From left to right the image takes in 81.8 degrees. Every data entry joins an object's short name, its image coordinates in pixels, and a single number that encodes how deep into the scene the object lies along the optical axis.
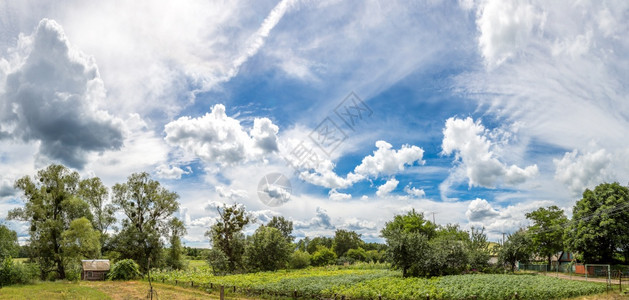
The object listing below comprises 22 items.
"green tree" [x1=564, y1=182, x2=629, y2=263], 34.03
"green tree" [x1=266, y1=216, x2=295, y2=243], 80.50
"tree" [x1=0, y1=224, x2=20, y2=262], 30.69
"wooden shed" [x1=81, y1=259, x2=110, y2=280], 37.25
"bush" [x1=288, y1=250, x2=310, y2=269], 55.61
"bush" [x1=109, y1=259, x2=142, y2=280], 38.31
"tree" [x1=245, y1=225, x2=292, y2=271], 48.44
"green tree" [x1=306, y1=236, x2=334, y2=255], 93.15
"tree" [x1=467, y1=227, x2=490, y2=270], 37.44
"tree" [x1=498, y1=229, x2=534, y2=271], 40.66
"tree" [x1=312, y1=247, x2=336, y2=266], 68.44
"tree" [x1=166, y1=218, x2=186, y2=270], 46.72
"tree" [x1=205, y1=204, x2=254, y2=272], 50.12
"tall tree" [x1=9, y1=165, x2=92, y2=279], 36.22
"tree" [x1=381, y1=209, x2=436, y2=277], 32.75
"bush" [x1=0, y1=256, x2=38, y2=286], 29.16
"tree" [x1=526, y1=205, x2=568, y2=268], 44.59
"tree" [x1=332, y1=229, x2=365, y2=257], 92.81
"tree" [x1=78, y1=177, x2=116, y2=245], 44.72
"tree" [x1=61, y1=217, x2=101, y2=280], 35.97
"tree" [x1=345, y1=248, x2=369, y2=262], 82.38
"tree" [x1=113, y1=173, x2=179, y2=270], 44.03
